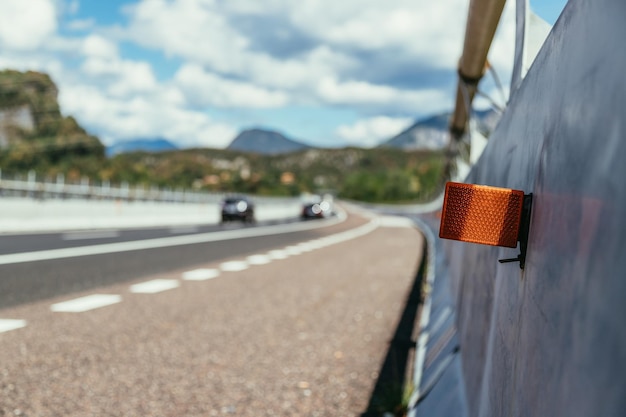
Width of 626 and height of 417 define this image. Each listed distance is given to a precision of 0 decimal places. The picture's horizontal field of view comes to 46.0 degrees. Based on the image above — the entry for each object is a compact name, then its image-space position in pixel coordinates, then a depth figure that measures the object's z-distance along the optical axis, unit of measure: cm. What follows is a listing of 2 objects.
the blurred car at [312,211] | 5516
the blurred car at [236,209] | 3872
